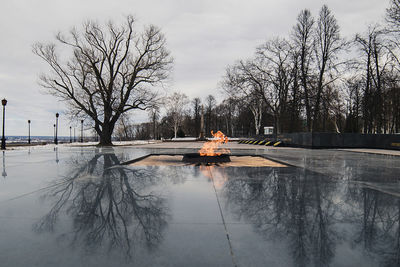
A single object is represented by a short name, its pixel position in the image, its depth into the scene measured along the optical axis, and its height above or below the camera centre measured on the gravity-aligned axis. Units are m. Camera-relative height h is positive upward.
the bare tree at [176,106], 57.03 +6.38
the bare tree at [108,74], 29.02 +7.11
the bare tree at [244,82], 33.69 +7.19
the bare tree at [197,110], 78.25 +7.43
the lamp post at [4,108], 22.71 +2.35
